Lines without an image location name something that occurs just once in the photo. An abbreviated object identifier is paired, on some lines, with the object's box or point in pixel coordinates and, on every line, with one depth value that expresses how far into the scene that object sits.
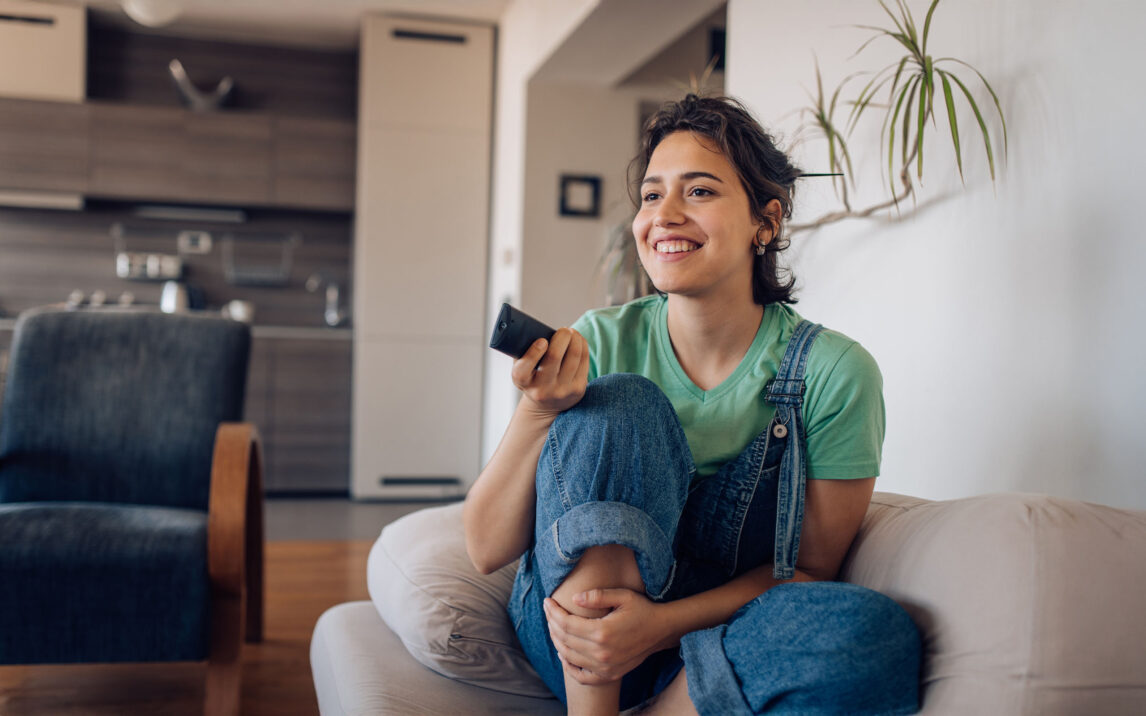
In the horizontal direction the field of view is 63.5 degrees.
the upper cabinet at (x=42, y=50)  4.83
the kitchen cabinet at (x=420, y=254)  5.03
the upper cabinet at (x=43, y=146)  4.83
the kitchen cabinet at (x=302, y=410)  5.10
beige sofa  0.96
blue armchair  1.88
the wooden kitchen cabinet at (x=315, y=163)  5.15
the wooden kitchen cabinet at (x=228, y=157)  5.05
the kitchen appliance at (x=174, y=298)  5.15
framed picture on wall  4.60
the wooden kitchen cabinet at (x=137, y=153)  4.95
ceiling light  3.86
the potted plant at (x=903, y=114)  1.68
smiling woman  1.10
